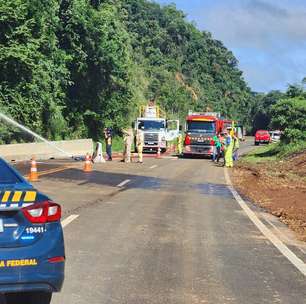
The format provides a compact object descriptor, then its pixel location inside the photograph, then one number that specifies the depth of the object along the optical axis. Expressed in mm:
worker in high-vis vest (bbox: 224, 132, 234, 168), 30516
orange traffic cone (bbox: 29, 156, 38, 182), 18594
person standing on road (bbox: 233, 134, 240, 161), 36922
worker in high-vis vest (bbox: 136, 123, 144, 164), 31575
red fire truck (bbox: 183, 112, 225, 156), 39094
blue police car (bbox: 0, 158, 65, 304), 4898
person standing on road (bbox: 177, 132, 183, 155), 44325
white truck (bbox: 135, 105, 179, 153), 44156
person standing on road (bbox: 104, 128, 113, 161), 32378
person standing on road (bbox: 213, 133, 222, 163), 35219
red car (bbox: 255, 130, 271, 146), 72500
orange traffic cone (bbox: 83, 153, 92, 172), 23281
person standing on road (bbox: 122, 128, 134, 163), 31109
